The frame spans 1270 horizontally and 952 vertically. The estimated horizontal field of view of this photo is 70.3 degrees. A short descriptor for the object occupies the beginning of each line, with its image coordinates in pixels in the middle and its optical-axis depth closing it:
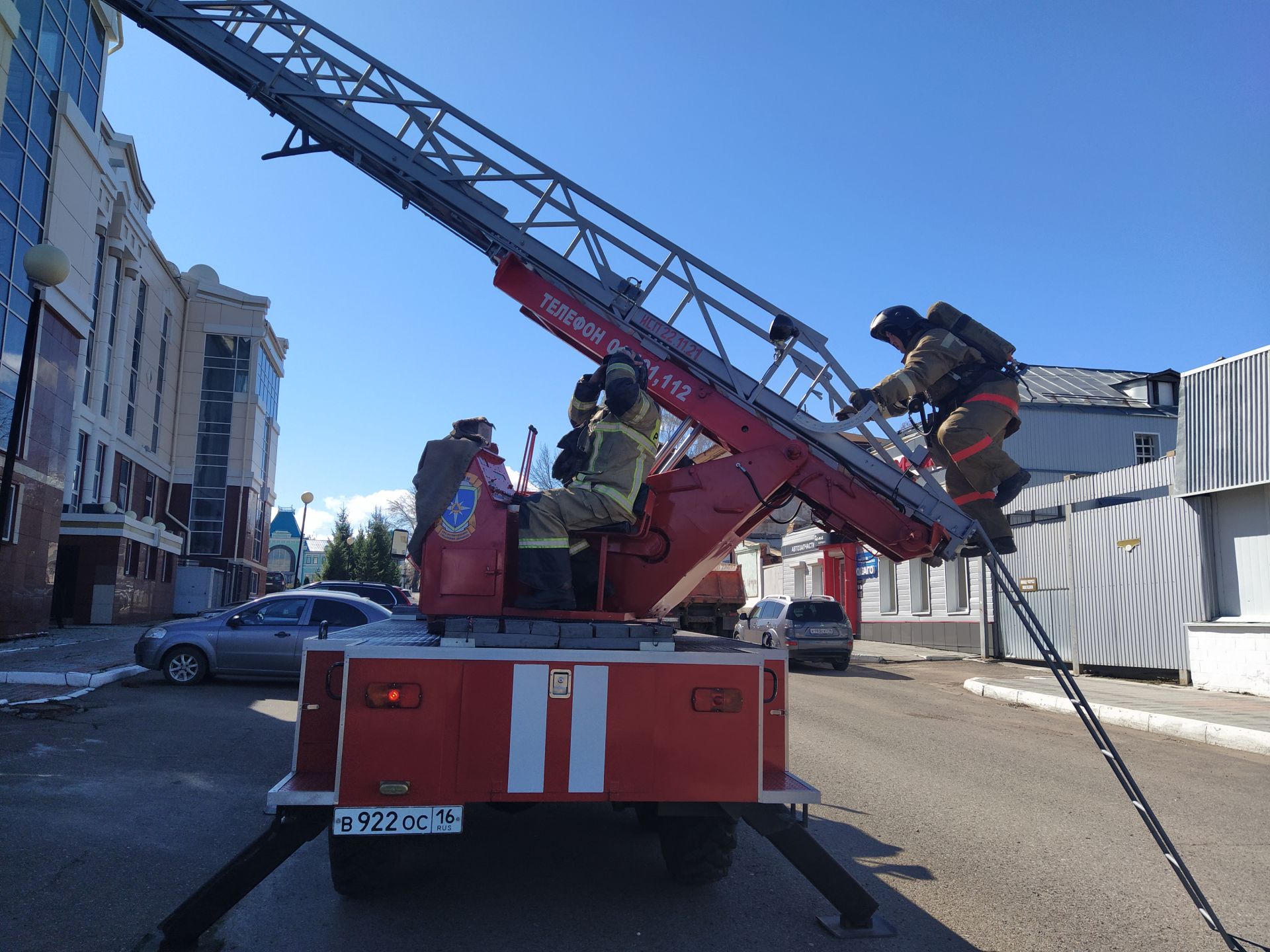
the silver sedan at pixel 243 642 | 12.66
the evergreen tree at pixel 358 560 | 51.75
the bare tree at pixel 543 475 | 30.52
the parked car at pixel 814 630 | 19.80
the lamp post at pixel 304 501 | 33.59
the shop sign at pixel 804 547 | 32.44
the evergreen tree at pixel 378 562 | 51.66
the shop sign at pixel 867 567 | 31.25
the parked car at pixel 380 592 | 18.08
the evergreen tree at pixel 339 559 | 51.97
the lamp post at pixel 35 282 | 8.55
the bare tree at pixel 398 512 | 48.94
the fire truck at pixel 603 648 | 3.74
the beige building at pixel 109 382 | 17.55
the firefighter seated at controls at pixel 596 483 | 4.54
